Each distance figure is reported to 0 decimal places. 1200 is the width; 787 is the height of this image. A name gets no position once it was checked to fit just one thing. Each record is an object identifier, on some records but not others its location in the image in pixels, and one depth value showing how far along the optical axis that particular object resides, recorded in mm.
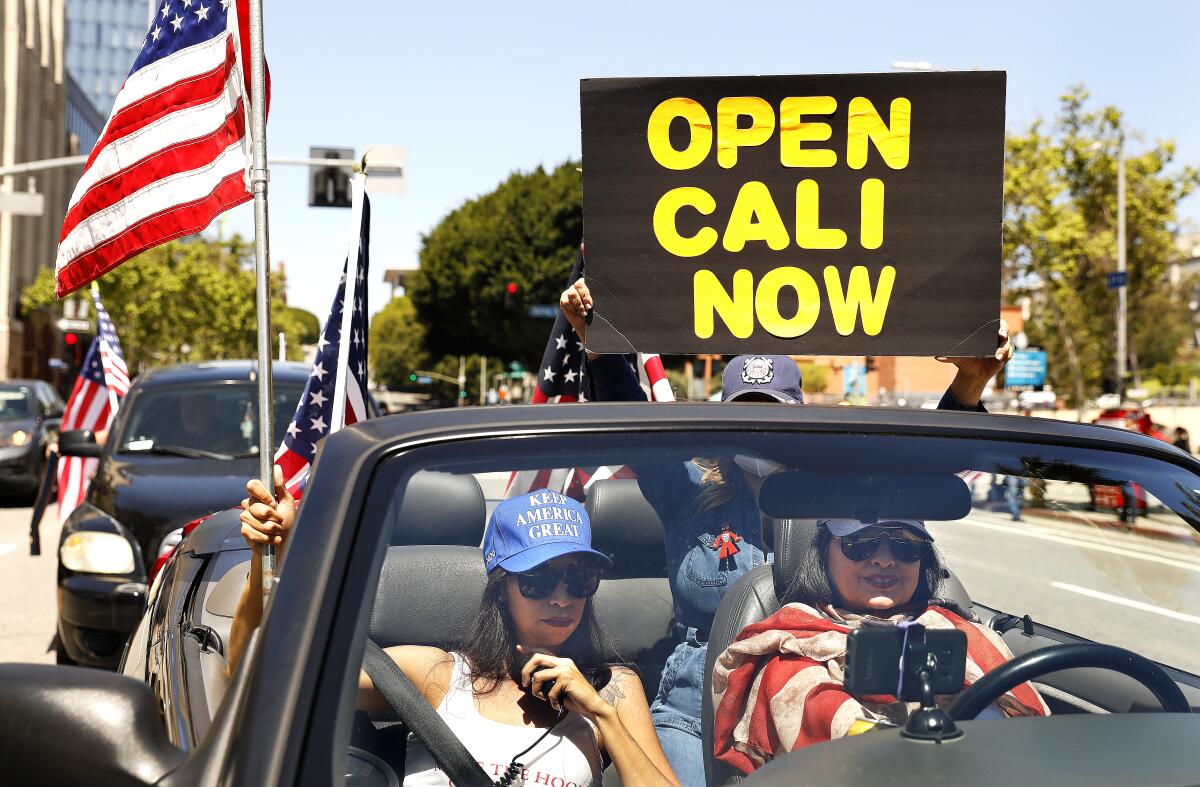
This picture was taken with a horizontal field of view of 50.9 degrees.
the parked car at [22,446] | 15469
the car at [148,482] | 5867
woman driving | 1904
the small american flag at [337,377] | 4543
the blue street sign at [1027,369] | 40125
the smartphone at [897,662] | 1752
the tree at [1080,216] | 28703
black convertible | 1479
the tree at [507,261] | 55312
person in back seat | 1950
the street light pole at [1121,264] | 26938
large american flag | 4797
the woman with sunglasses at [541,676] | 1826
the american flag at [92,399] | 9258
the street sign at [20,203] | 19625
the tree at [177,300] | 46719
